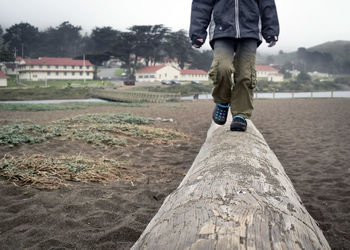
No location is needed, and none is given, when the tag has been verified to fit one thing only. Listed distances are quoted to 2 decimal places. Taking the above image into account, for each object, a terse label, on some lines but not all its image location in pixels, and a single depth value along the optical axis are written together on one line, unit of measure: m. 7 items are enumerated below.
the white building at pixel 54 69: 62.91
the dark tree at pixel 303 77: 75.25
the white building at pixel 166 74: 68.75
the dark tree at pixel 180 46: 70.69
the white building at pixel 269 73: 83.80
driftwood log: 1.06
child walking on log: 3.11
